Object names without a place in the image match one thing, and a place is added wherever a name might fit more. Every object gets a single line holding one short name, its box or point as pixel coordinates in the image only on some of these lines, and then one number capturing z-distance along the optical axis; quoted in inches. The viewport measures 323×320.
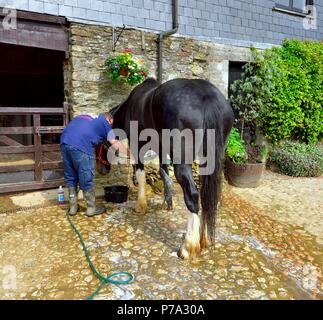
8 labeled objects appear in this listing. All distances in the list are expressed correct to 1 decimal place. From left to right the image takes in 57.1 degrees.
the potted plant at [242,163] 245.0
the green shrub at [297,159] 284.8
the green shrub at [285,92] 276.1
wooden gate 195.6
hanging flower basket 205.9
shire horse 122.1
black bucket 197.9
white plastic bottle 196.2
